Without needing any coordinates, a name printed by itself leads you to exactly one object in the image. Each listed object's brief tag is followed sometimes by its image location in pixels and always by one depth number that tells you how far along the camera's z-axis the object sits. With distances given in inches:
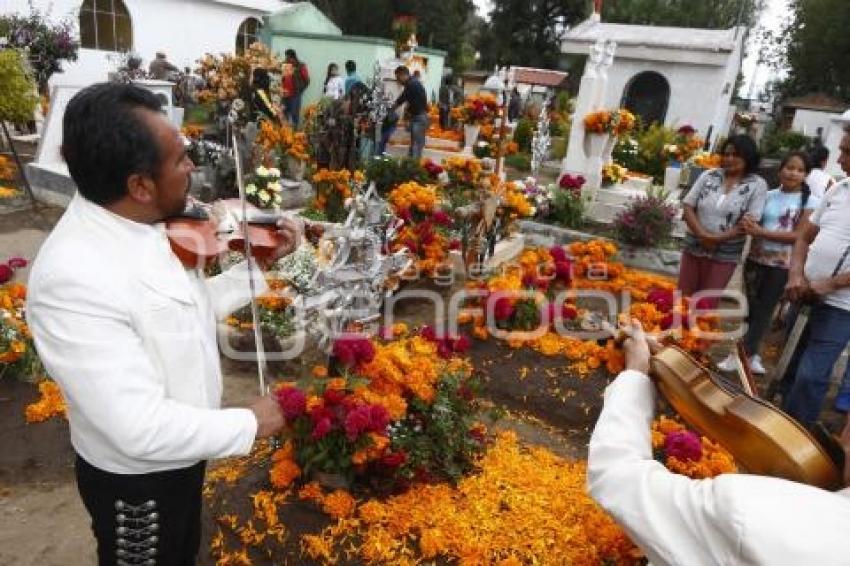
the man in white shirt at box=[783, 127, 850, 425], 124.4
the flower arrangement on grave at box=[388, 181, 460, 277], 203.0
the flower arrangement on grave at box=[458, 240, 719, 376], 171.8
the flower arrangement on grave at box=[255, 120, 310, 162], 298.5
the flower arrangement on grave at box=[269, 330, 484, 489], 93.3
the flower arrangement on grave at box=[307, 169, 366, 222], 246.5
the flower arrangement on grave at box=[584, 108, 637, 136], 341.4
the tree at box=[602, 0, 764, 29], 1439.5
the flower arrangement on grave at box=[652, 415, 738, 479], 102.5
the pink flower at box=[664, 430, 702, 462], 102.2
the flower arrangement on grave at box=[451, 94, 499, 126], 363.9
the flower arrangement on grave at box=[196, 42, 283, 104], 384.2
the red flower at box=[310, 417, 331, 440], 90.2
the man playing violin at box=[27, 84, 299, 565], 47.5
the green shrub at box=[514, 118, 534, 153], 610.7
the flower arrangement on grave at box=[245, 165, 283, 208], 233.9
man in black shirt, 397.1
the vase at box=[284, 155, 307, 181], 319.9
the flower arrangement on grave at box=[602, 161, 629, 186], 364.5
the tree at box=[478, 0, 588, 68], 1346.0
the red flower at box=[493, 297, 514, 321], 178.1
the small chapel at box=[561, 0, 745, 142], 680.4
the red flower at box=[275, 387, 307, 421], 78.7
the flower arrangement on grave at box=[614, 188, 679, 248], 272.4
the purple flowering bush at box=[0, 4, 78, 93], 406.0
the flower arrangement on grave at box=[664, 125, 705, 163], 452.1
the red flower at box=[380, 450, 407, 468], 95.5
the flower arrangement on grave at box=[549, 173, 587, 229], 301.9
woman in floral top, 165.3
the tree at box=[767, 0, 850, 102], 1167.0
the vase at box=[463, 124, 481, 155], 488.2
